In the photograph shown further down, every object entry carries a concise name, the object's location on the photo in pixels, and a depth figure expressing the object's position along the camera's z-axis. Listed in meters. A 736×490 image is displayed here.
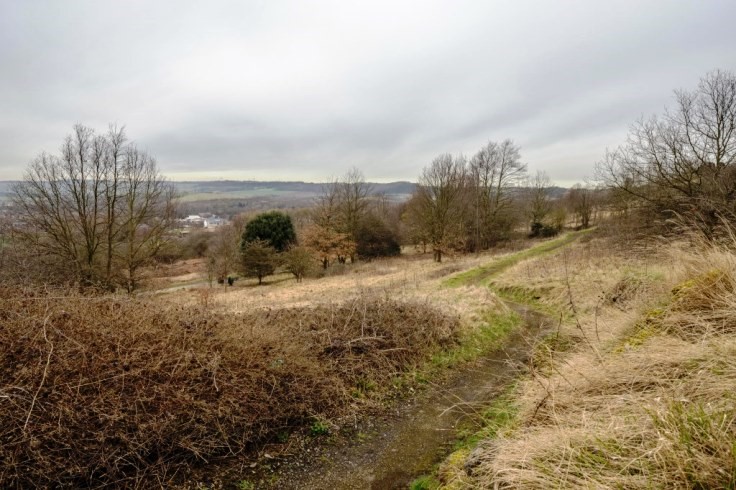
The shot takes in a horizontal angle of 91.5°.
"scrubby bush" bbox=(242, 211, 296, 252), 33.09
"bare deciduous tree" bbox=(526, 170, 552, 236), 38.75
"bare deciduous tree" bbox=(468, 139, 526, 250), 33.25
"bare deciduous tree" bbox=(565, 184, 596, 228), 43.84
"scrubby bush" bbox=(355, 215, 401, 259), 35.41
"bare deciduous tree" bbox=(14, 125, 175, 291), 16.30
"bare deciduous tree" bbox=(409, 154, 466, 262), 28.23
